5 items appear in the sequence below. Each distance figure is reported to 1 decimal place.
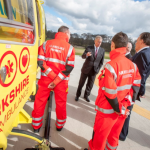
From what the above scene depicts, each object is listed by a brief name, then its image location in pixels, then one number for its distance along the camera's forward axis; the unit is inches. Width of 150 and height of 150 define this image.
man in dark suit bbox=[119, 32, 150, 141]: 72.9
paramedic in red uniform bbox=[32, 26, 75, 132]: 75.4
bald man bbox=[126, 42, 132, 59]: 109.9
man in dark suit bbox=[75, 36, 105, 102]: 126.6
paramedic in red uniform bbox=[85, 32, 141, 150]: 53.6
